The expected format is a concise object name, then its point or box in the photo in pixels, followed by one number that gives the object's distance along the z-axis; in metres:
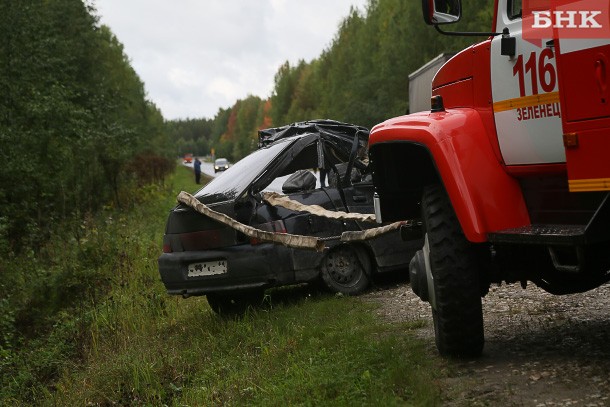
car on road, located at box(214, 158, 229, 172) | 79.38
